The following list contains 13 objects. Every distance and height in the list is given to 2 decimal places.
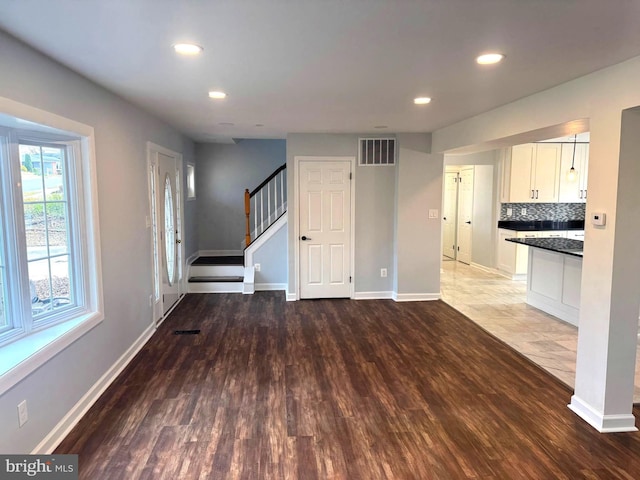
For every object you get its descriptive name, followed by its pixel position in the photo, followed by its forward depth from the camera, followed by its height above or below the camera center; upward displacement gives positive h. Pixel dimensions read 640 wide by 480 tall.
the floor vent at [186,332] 4.72 -1.44
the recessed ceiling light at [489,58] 2.43 +0.84
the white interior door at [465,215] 8.87 -0.28
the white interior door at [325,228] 6.03 -0.37
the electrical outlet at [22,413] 2.26 -1.13
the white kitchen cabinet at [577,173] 7.38 +0.48
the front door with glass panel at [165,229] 4.83 -0.33
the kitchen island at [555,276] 4.96 -0.93
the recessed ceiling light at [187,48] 2.28 +0.84
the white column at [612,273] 2.64 -0.46
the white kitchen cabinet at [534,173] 7.38 +0.50
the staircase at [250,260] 6.60 -0.98
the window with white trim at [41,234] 2.45 -0.20
